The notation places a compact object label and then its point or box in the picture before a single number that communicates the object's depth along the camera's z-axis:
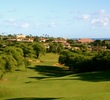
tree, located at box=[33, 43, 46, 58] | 113.94
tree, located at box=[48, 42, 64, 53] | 144.38
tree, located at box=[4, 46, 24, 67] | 77.81
